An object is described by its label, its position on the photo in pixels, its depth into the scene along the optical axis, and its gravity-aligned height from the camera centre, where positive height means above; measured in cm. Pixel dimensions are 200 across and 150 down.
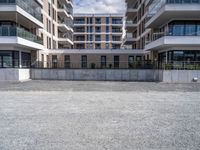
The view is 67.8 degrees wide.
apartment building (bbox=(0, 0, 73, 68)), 1557 +562
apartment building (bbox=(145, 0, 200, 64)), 1567 +454
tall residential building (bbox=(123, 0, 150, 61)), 2689 +926
